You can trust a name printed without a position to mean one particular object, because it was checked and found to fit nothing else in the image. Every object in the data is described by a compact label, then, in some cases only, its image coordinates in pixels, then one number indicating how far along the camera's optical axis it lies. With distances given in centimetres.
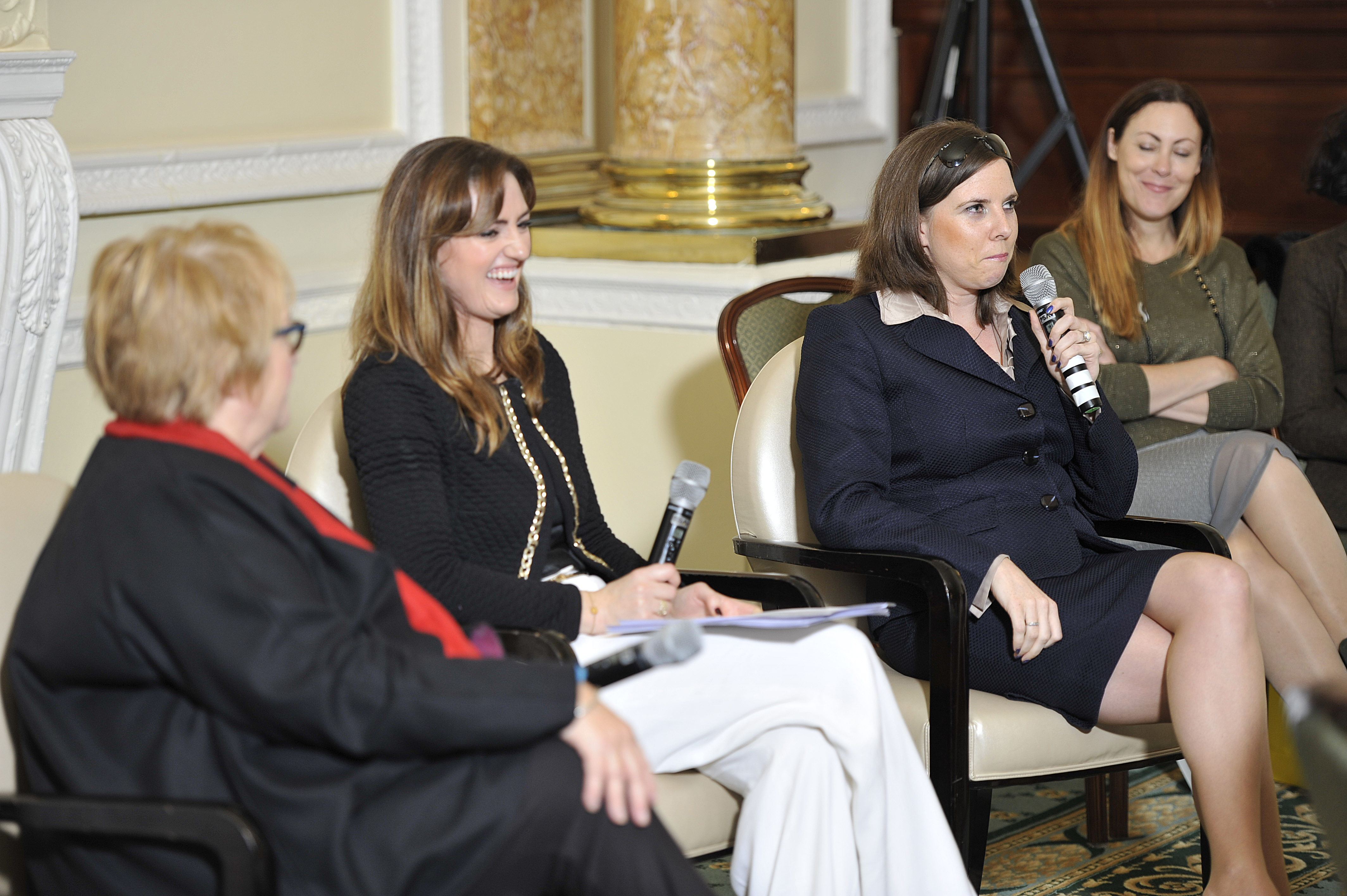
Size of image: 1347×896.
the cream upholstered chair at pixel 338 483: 379
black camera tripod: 1003
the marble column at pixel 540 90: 801
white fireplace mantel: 427
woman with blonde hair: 272
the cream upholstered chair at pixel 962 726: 420
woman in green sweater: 561
